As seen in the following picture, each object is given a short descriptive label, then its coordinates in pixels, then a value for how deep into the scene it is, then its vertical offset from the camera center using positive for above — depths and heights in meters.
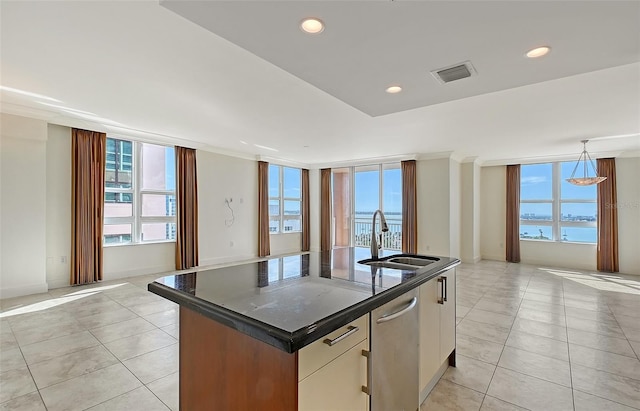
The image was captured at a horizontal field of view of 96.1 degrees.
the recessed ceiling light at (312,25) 1.61 +1.04
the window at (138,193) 5.26 +0.30
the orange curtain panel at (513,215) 7.34 -0.28
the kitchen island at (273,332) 1.01 -0.50
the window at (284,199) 8.17 +0.23
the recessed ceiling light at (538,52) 1.81 +0.98
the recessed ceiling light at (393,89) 2.41 +0.99
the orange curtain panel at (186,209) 5.92 -0.02
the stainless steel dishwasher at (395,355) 1.36 -0.78
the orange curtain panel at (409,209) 7.07 -0.09
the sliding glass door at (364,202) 7.88 +0.11
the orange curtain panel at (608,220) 6.28 -0.38
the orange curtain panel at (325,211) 8.77 -0.14
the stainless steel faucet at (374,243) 2.38 -0.31
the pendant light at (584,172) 5.38 +0.74
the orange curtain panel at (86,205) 4.66 +0.07
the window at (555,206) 6.78 -0.06
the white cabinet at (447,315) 2.17 -0.88
